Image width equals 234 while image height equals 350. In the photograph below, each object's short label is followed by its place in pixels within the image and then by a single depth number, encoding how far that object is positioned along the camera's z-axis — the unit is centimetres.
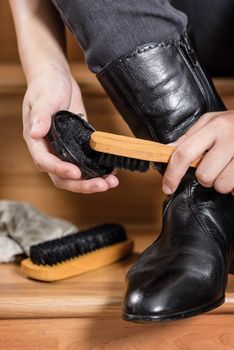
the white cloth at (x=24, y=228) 113
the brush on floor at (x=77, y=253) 103
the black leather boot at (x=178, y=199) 85
